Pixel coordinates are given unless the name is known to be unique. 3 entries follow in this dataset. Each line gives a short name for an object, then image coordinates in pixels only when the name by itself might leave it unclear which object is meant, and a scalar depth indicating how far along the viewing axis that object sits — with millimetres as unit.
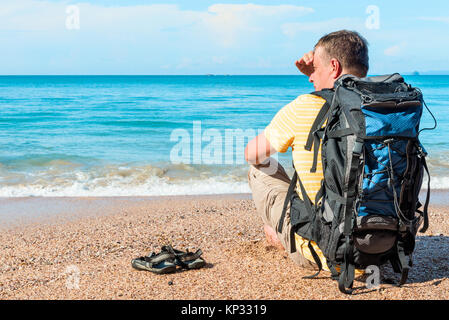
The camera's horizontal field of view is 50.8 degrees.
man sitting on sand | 2939
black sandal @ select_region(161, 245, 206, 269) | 3738
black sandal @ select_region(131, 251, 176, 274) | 3611
